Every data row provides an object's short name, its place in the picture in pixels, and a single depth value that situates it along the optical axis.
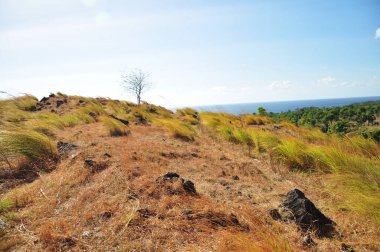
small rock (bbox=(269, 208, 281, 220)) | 3.08
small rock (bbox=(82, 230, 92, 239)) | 2.65
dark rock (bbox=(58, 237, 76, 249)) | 2.51
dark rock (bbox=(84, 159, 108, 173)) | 4.27
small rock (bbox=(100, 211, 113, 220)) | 2.96
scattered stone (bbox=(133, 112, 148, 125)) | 10.03
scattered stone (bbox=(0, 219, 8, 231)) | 2.75
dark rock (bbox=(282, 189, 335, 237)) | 2.83
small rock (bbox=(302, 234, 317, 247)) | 2.56
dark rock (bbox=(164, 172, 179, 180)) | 3.75
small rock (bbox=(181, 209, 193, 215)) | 2.99
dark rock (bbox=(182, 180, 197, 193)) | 3.50
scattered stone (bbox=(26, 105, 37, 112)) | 12.50
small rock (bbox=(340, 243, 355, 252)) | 2.48
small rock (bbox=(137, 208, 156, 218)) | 2.92
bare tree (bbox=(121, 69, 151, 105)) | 27.20
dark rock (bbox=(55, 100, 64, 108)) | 13.71
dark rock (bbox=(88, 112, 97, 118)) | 10.52
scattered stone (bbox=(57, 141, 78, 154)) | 5.37
